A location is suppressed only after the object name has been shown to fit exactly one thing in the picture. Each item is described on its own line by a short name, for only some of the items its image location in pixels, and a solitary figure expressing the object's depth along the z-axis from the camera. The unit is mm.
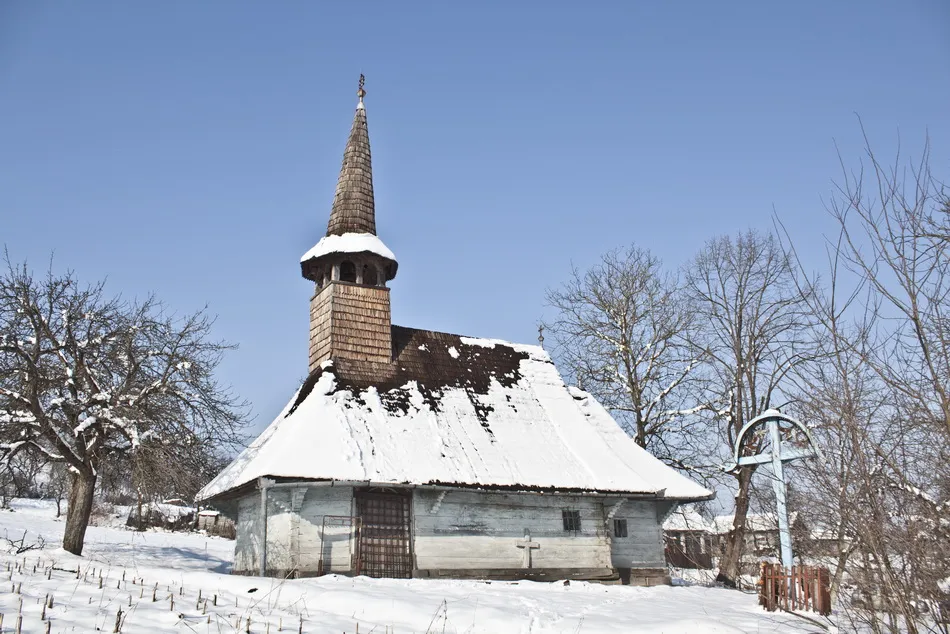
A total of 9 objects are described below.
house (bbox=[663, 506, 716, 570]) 49619
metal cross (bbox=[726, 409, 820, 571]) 13609
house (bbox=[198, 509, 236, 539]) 50881
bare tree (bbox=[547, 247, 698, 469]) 26953
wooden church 16953
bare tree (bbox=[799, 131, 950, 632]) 4863
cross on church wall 18734
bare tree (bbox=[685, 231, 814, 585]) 23250
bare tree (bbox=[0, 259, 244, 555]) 16828
